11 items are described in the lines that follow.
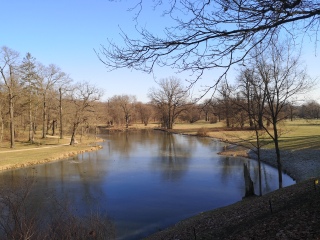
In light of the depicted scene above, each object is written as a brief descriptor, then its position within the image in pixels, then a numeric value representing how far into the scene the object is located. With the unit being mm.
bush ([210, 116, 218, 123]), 75681
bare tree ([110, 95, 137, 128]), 82262
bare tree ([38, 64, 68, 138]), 40250
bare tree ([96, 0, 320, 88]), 4023
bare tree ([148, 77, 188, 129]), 67188
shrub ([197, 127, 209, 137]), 51688
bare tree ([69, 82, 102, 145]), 36031
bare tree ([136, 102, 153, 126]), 87500
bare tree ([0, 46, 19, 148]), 30234
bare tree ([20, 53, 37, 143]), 36431
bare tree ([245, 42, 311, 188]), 13440
